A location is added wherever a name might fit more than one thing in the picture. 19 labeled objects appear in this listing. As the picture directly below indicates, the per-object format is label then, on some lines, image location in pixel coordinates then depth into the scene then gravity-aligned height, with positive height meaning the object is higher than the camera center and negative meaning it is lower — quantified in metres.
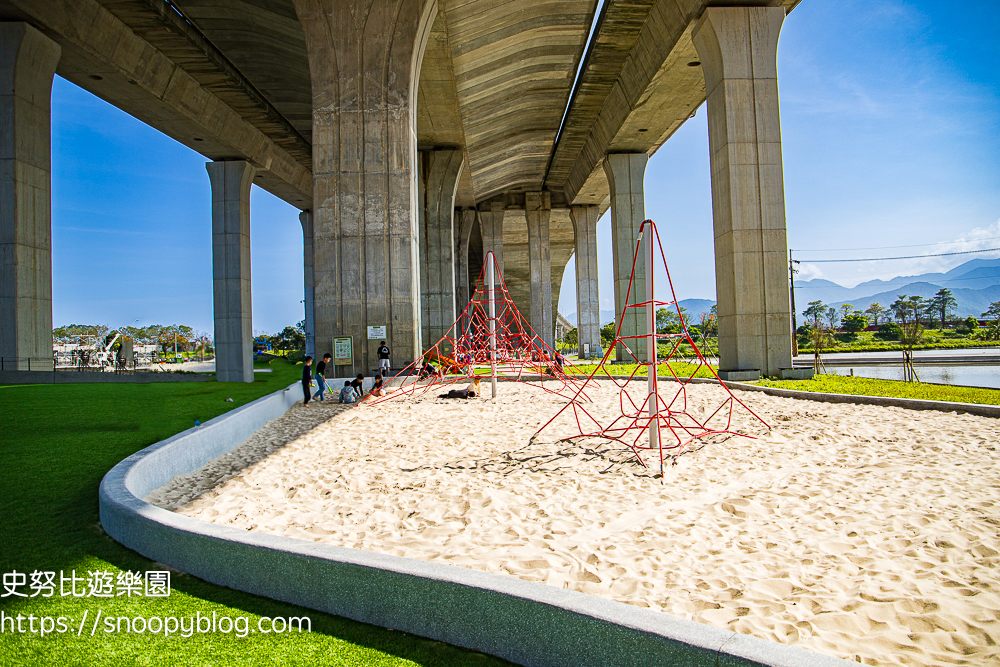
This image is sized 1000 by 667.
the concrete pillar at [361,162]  16.92 +5.68
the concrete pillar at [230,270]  27.08 +3.99
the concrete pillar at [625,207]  30.23 +7.24
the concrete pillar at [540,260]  41.94 +6.31
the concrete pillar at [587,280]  41.59 +4.68
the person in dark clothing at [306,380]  13.70 -0.74
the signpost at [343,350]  17.30 -0.02
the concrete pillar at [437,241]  30.12 +6.03
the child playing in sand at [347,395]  14.19 -1.16
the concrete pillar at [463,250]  46.12 +8.06
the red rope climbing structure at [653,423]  7.42 -1.46
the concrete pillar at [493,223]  44.31 +9.72
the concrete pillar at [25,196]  16.08 +4.80
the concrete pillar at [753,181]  16.33 +4.56
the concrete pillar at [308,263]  39.47 +6.15
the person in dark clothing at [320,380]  14.65 -0.78
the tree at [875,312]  91.95 +3.69
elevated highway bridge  16.38 +9.26
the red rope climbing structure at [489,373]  14.27 -0.95
